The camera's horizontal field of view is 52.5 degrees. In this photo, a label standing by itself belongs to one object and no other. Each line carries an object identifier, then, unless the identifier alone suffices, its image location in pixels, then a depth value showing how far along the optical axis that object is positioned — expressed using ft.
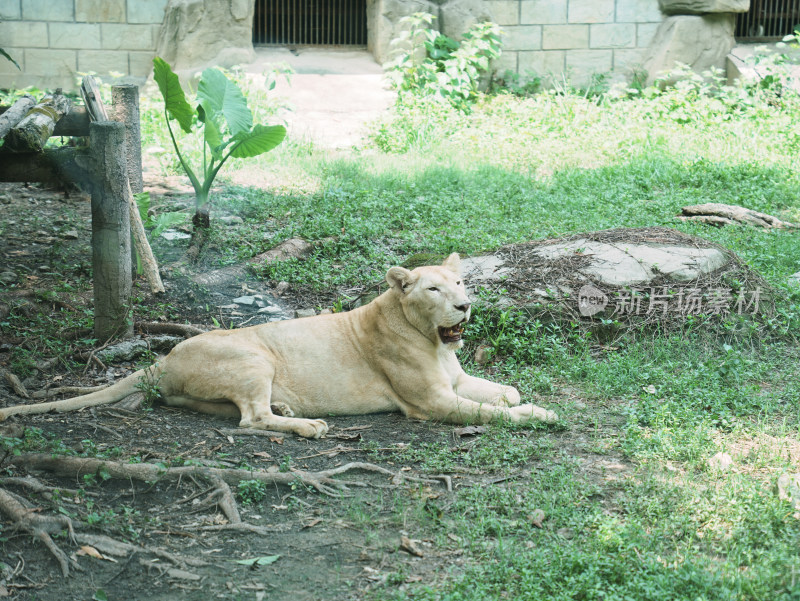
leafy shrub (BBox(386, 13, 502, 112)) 46.42
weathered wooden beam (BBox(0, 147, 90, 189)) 21.38
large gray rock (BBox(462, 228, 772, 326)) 22.59
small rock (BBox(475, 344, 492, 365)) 21.45
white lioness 17.92
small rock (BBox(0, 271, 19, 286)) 25.01
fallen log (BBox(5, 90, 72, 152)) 19.81
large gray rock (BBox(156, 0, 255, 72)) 47.32
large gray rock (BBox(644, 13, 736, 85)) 49.57
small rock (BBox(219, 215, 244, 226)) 31.40
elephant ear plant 28.94
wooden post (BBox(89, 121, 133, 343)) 21.07
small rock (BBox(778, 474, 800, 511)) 13.05
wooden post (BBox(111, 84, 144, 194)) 24.43
